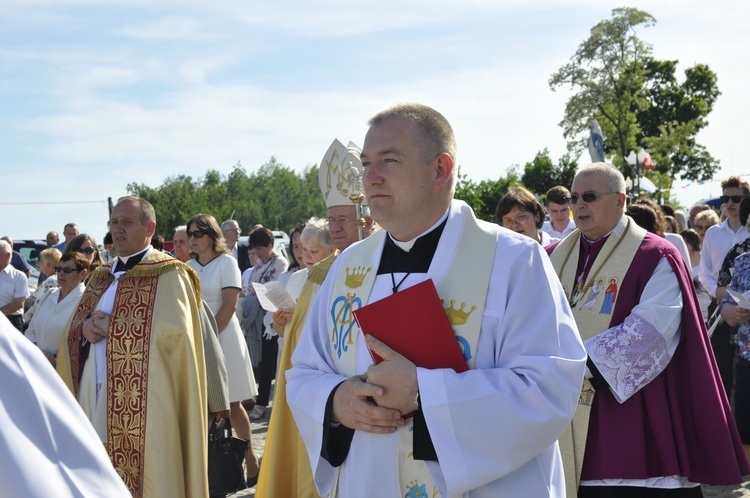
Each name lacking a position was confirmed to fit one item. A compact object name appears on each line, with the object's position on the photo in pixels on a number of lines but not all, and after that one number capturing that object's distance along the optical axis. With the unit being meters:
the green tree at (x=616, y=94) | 41.88
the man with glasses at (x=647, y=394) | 4.23
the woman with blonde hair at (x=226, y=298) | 7.80
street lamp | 24.10
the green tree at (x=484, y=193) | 21.91
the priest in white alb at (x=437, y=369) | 2.77
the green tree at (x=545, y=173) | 33.00
